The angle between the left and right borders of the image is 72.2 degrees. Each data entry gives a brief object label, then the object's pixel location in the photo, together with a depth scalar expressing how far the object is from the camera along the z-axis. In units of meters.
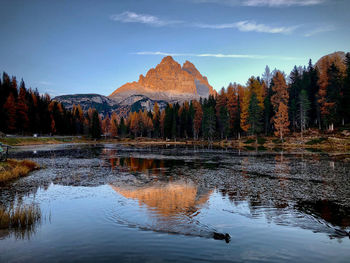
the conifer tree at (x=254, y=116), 80.25
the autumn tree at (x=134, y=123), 149.38
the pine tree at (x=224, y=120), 94.50
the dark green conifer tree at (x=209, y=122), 101.94
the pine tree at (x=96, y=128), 132.38
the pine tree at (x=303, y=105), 74.56
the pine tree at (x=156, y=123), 142.45
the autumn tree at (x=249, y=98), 84.96
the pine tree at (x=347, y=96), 69.81
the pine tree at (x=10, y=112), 86.16
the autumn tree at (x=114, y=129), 161.38
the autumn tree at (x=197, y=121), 118.12
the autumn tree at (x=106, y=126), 180.62
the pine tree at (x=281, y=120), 74.94
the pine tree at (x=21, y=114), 91.03
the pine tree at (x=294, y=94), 83.38
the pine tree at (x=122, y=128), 159.04
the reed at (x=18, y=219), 11.16
